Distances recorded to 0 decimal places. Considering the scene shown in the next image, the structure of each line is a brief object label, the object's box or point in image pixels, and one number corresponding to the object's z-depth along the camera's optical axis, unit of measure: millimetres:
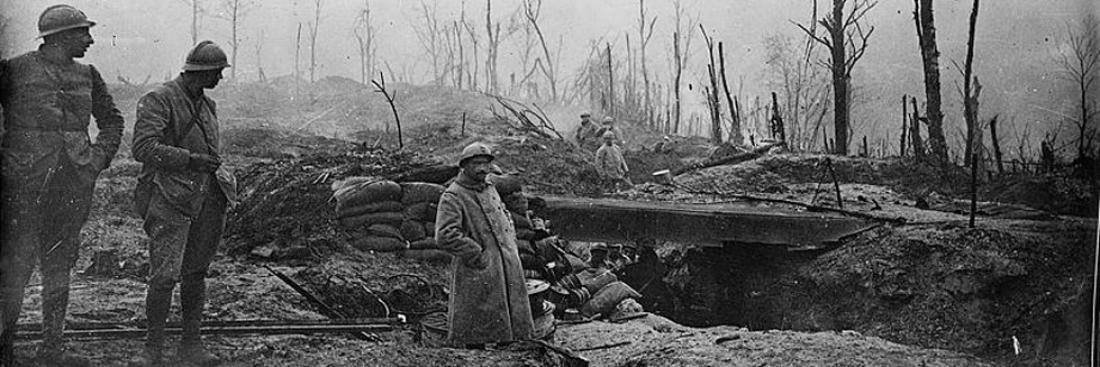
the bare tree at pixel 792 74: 13531
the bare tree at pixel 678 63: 15402
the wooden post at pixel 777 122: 14562
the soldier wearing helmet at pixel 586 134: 13086
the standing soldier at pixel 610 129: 12442
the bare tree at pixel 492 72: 18023
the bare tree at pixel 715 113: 15727
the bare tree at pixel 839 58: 12202
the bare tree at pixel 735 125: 16397
